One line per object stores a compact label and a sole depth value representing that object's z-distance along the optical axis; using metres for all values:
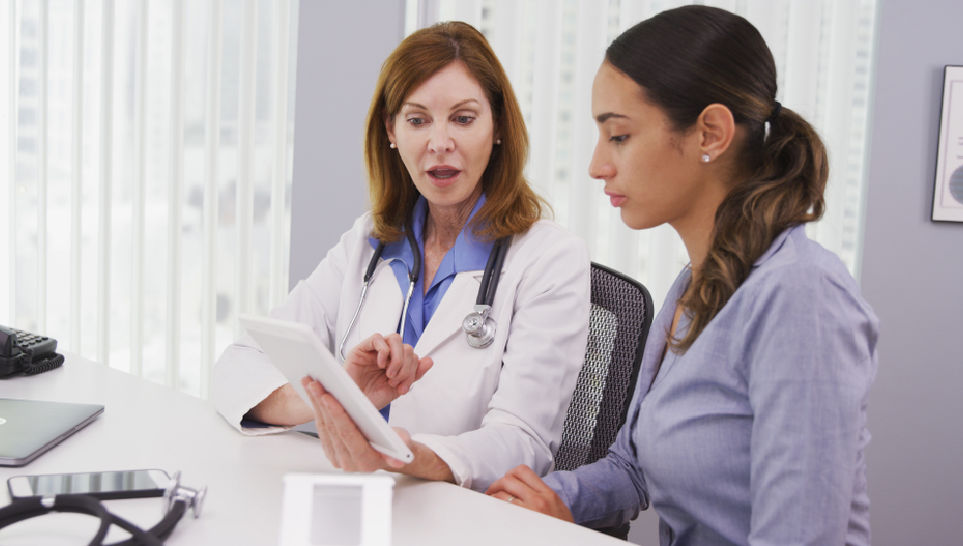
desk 0.88
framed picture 2.65
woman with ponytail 0.89
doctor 1.29
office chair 1.42
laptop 1.06
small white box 0.71
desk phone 1.45
